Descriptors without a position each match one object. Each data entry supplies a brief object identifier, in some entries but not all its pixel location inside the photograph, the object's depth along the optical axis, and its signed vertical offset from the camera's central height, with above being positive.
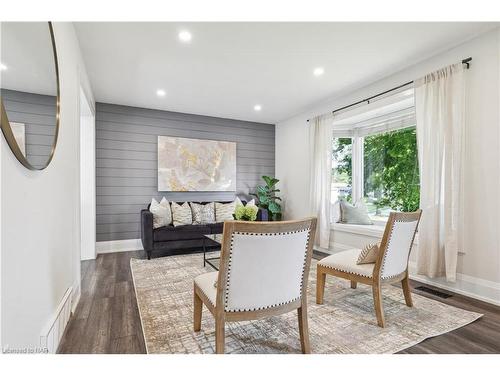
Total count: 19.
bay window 3.79 +0.44
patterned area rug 1.78 -1.03
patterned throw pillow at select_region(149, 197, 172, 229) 4.15 -0.42
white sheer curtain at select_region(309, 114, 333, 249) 4.36 +0.18
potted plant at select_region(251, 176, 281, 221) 5.38 -0.25
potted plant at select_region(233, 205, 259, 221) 3.48 -0.34
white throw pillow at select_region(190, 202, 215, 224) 4.60 -0.45
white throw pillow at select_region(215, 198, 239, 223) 4.76 -0.43
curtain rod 2.64 +1.18
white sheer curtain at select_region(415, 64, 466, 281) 2.68 +0.21
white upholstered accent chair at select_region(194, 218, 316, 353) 1.45 -0.48
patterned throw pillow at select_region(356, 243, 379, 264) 2.26 -0.56
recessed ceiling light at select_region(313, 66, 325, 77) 3.27 +1.40
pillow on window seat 4.28 -0.43
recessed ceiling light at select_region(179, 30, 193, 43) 2.51 +1.39
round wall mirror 1.11 +0.45
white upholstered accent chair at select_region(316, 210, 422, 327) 2.08 -0.64
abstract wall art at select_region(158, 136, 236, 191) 4.88 +0.40
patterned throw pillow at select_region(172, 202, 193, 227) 4.38 -0.46
